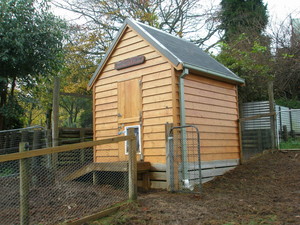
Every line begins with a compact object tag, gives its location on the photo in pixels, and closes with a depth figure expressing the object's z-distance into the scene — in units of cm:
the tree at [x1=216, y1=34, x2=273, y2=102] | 1266
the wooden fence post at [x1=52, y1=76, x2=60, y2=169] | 775
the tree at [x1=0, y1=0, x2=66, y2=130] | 1045
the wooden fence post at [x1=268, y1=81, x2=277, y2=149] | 981
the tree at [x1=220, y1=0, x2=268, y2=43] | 1838
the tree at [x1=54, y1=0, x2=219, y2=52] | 1834
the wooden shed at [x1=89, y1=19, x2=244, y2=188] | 716
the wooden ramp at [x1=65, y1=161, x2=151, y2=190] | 688
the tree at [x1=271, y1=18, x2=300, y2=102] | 1516
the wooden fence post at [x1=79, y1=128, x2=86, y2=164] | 1219
